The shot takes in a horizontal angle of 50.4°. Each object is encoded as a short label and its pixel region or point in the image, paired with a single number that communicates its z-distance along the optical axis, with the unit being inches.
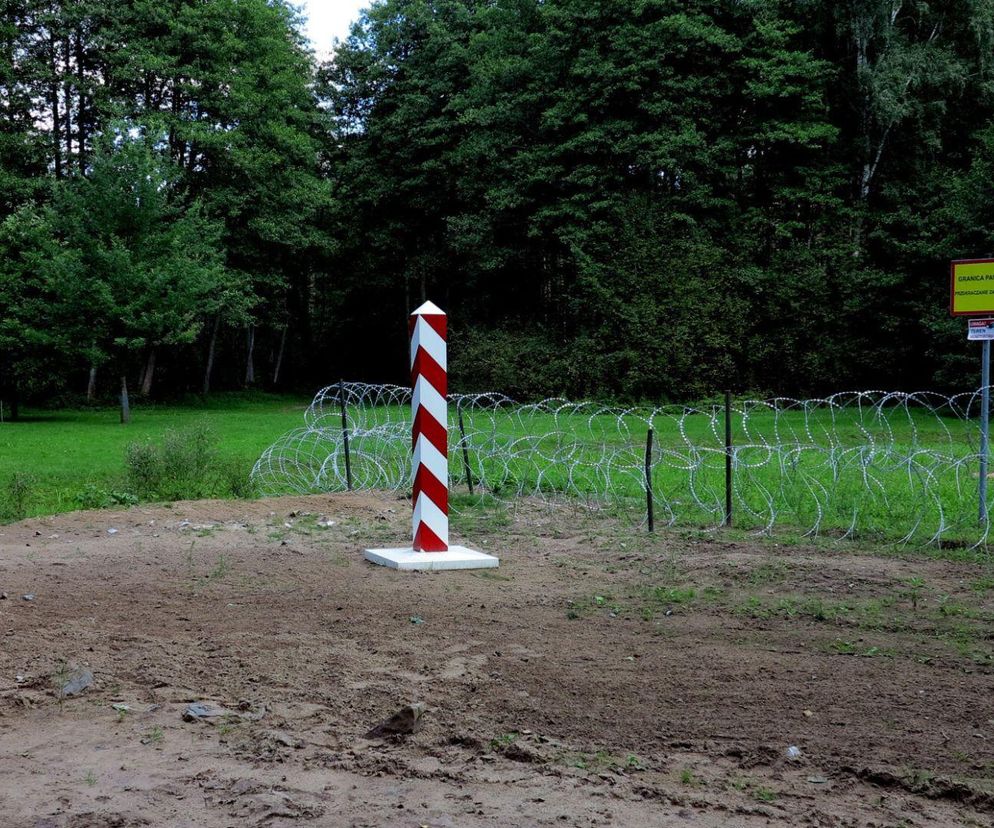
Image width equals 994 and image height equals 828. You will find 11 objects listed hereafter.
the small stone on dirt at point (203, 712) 188.5
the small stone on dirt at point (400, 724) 179.5
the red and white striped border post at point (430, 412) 358.9
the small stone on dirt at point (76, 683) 202.8
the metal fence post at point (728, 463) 411.2
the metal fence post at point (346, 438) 533.6
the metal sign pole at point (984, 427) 361.1
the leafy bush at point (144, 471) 519.8
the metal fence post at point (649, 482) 406.9
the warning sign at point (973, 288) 407.3
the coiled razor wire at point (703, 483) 404.5
